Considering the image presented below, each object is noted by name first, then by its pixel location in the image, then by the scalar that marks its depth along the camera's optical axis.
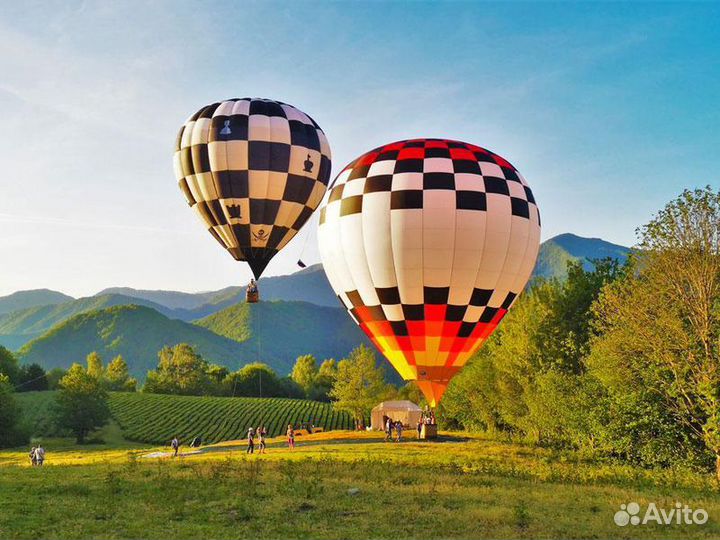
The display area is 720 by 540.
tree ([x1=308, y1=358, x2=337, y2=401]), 149.38
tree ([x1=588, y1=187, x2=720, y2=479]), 26.67
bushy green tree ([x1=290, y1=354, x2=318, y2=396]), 158.81
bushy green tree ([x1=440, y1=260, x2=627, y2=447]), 39.59
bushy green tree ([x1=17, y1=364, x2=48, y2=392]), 119.09
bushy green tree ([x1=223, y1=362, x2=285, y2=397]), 146.75
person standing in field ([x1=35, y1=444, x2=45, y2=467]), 37.66
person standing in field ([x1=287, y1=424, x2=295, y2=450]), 41.11
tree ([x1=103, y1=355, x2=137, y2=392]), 147.12
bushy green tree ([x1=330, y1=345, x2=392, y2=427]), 67.69
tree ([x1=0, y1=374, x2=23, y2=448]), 75.50
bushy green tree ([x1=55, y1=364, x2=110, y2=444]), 78.75
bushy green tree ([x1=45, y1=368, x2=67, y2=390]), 129.38
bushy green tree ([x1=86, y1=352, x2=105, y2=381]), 150.50
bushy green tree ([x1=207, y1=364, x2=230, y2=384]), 160.50
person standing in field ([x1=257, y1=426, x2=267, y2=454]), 38.50
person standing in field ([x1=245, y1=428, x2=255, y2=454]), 37.84
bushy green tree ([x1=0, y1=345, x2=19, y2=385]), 115.12
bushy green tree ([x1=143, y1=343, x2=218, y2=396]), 143.38
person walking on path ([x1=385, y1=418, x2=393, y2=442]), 43.29
